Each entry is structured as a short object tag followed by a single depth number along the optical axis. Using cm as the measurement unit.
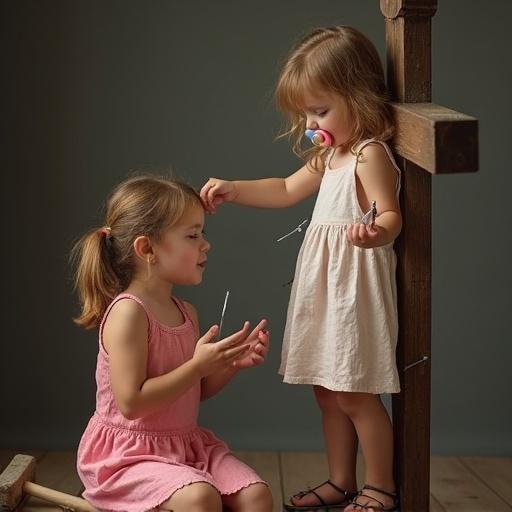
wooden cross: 331
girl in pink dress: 331
